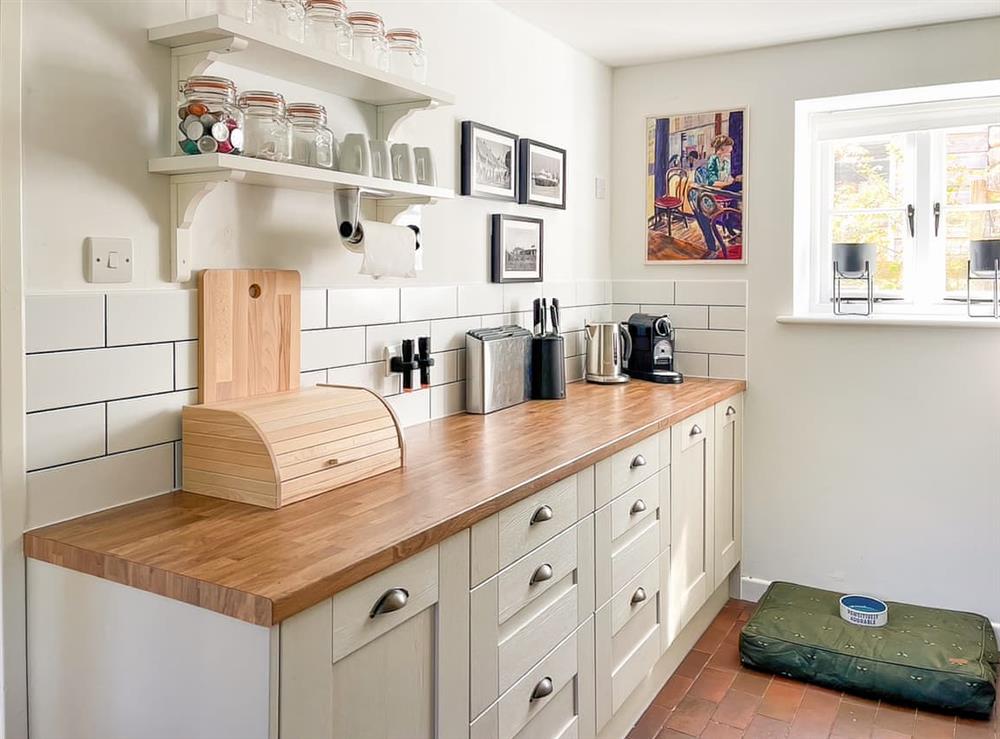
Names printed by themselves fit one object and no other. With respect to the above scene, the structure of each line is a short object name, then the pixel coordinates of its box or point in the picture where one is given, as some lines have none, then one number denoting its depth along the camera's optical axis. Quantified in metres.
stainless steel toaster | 2.68
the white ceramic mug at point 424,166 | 2.21
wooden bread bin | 1.66
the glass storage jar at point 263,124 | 1.73
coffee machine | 3.40
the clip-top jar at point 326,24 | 1.86
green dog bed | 2.61
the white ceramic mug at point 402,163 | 2.14
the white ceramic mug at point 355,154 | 1.97
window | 3.19
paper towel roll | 1.99
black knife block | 2.95
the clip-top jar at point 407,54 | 2.08
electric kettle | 3.30
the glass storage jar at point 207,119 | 1.62
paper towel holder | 1.97
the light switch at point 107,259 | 1.58
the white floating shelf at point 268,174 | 1.60
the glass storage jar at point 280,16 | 1.74
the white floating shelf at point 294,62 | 1.61
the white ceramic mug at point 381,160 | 2.04
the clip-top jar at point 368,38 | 1.96
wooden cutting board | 1.81
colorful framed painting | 3.44
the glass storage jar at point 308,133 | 1.86
